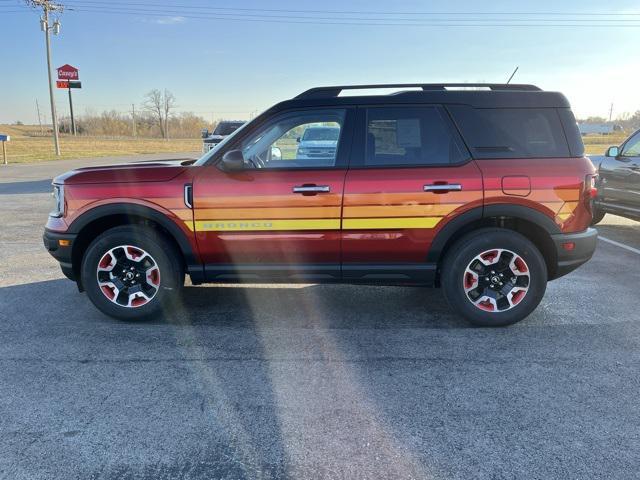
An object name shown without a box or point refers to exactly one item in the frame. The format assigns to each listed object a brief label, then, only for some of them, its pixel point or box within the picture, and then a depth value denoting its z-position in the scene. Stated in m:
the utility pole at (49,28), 30.45
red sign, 38.26
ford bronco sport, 4.02
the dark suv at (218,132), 15.70
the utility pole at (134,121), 96.81
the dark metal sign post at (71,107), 67.22
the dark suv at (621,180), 7.50
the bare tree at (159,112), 108.50
